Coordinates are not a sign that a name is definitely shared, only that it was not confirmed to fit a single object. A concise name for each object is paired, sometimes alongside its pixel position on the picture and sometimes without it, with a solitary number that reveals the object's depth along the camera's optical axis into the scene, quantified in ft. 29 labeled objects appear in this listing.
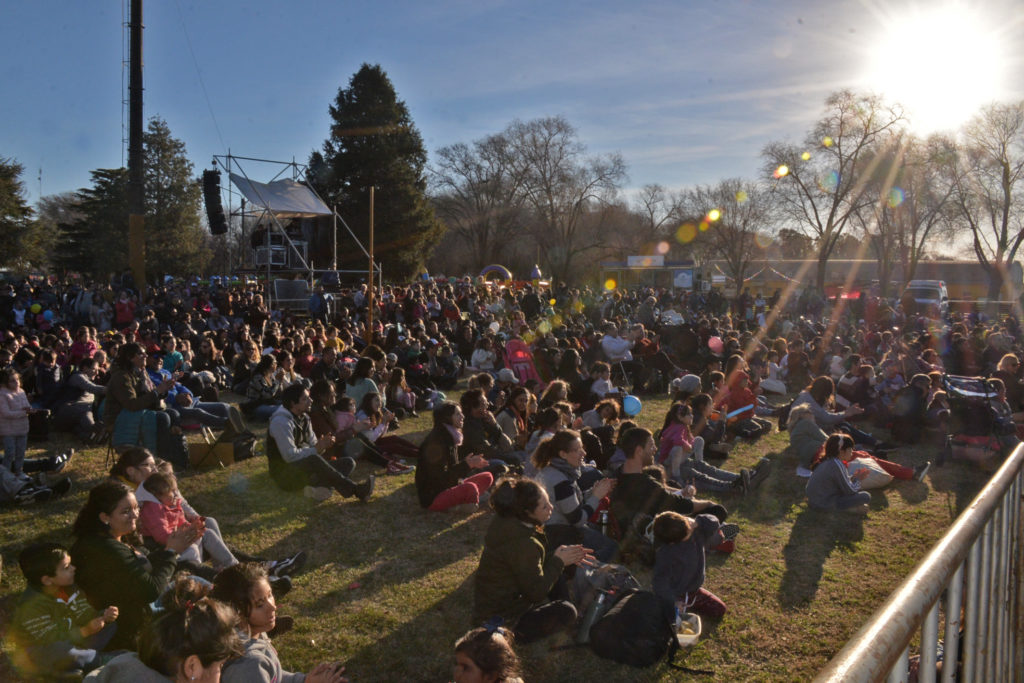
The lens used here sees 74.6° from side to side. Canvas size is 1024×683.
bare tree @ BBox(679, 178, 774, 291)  174.01
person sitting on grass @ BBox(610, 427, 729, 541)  17.53
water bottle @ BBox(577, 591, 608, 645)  14.46
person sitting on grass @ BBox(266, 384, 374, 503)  23.18
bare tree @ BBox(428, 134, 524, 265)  173.37
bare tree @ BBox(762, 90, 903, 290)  113.70
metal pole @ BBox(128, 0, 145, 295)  77.15
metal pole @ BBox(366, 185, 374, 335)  46.11
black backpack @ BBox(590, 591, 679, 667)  13.78
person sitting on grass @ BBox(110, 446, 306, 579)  16.43
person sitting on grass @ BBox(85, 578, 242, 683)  8.54
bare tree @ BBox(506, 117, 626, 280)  163.94
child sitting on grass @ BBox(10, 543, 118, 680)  11.98
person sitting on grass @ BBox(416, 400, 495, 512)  22.41
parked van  91.88
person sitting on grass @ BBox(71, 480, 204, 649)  12.98
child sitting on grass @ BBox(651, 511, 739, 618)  15.03
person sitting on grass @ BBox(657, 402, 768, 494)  25.09
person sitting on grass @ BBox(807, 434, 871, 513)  22.85
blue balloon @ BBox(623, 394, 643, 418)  35.06
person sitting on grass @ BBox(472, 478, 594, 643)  13.96
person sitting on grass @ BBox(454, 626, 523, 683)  9.64
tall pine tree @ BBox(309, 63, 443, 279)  122.62
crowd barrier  3.58
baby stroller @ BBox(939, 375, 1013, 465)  29.32
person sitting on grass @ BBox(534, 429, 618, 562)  17.50
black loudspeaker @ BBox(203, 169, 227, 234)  62.08
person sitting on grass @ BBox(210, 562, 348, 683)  10.26
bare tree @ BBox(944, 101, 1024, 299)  118.52
